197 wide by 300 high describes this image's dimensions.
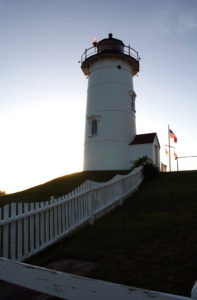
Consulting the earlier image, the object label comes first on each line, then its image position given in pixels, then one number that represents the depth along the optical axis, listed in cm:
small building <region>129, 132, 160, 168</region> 2245
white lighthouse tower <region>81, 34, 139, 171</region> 2317
